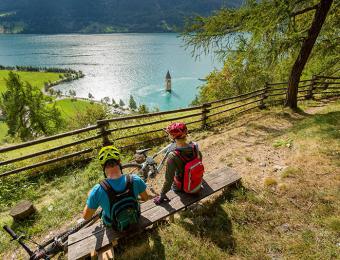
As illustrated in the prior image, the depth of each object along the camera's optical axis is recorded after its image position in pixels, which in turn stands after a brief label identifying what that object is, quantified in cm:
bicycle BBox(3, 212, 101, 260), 345
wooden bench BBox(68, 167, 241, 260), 354
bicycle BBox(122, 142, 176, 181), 570
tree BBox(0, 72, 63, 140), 3344
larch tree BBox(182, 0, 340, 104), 855
